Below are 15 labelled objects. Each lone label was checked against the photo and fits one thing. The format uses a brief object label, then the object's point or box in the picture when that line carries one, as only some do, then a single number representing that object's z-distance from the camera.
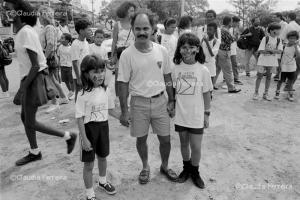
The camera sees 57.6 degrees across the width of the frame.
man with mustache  2.62
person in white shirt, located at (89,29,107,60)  4.79
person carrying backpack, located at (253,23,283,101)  5.72
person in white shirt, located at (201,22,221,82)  5.62
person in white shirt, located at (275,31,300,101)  5.89
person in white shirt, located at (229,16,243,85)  7.01
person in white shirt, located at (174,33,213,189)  2.73
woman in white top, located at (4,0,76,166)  3.00
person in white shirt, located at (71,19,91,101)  4.46
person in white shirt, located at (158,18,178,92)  5.48
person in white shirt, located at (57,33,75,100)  5.84
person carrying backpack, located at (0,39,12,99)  6.12
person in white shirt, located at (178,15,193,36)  5.43
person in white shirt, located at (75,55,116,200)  2.42
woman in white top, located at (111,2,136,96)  4.33
